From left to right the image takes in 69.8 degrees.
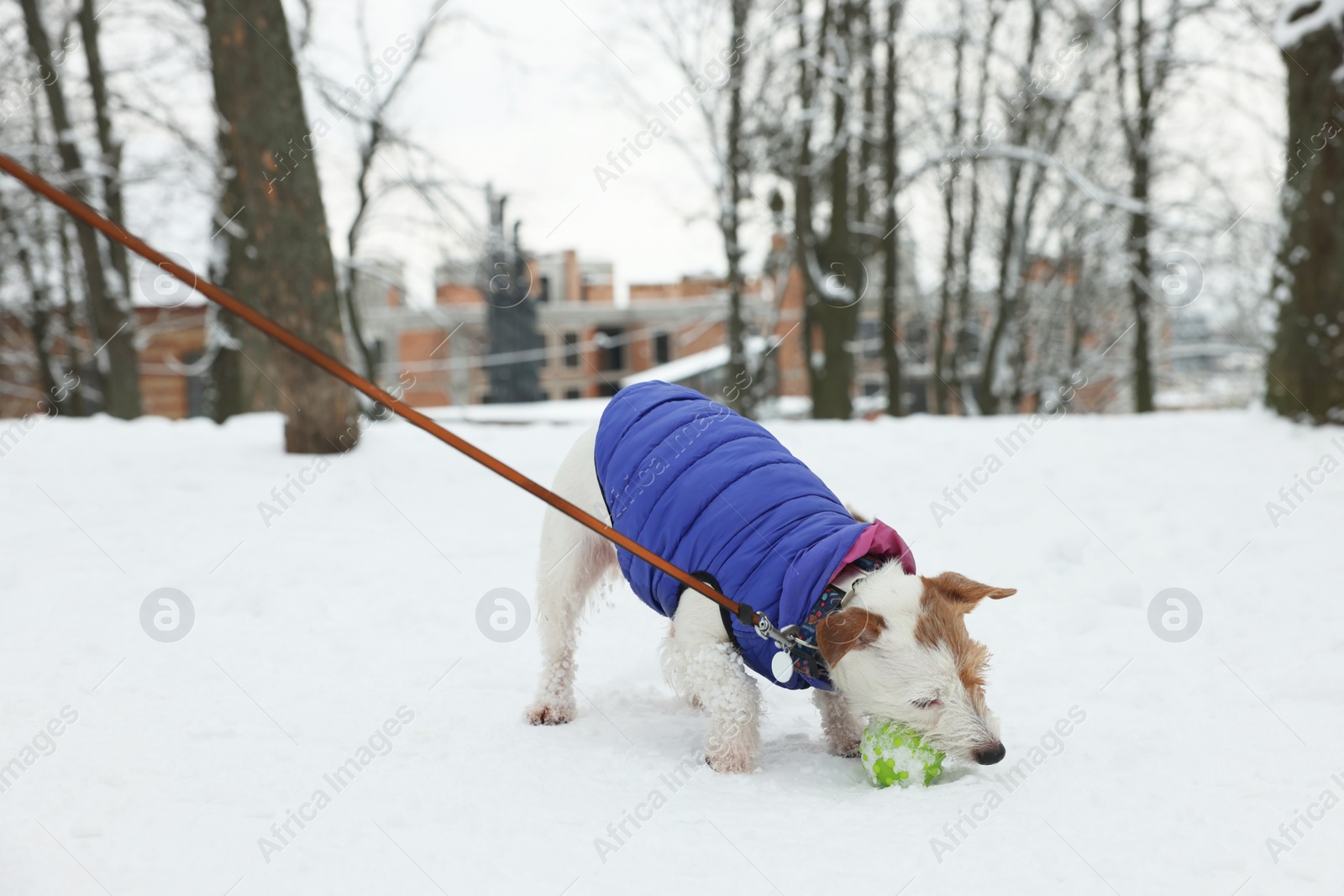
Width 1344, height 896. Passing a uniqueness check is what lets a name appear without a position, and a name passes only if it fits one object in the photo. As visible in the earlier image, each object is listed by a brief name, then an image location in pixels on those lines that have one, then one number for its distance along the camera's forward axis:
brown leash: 2.15
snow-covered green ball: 3.00
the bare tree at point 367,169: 16.69
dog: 2.99
